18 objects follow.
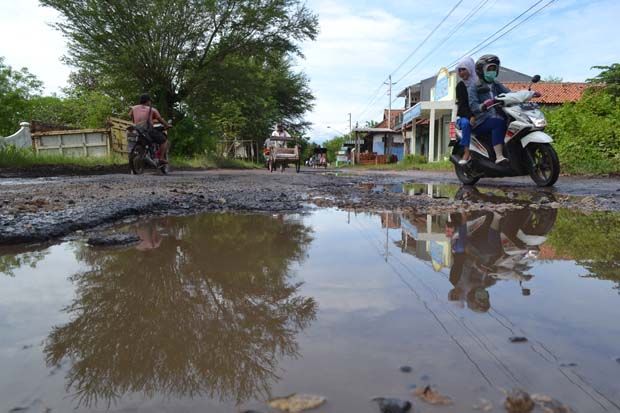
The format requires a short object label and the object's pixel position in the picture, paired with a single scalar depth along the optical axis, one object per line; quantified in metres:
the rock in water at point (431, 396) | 0.97
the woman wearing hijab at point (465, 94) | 6.68
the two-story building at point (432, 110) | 25.50
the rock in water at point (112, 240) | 2.55
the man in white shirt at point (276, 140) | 17.58
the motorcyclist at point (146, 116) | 9.80
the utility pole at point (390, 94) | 48.31
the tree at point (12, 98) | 25.45
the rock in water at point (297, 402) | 0.96
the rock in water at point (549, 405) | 0.94
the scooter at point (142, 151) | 9.78
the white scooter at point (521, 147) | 6.13
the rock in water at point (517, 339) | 1.27
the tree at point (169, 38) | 17.23
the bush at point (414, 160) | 23.92
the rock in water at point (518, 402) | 0.94
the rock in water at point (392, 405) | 0.95
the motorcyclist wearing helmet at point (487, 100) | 6.57
